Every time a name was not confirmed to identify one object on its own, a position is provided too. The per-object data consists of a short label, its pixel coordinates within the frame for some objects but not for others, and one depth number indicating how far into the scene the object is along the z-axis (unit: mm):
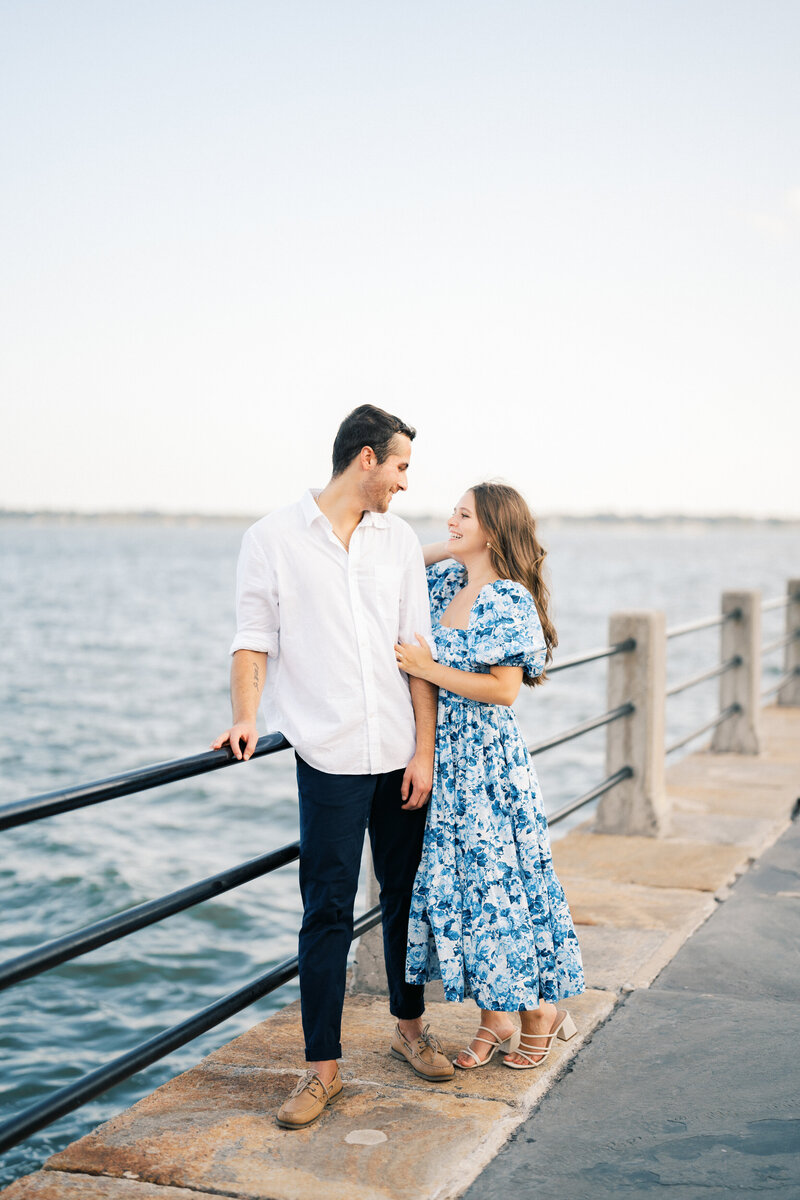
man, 2988
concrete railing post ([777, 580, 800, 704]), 11148
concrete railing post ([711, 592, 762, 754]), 8594
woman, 3211
